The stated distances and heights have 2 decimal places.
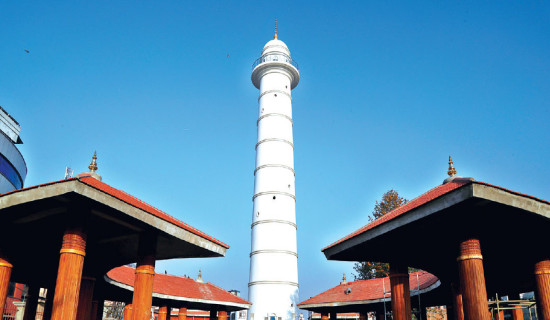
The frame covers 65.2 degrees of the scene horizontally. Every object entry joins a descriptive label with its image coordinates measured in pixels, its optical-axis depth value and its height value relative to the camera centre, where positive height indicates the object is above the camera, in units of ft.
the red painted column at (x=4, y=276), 35.66 +2.82
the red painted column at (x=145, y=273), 38.81 +3.46
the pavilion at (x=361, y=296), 81.56 +3.63
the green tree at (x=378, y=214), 140.27 +33.05
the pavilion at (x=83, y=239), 32.14 +6.80
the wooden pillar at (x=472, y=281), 31.22 +2.50
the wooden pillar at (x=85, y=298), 49.14 +1.50
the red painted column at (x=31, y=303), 56.84 +1.06
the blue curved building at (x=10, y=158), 100.01 +35.98
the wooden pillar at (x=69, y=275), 31.73 +2.66
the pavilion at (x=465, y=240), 31.17 +6.83
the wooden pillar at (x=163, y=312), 85.60 +0.10
